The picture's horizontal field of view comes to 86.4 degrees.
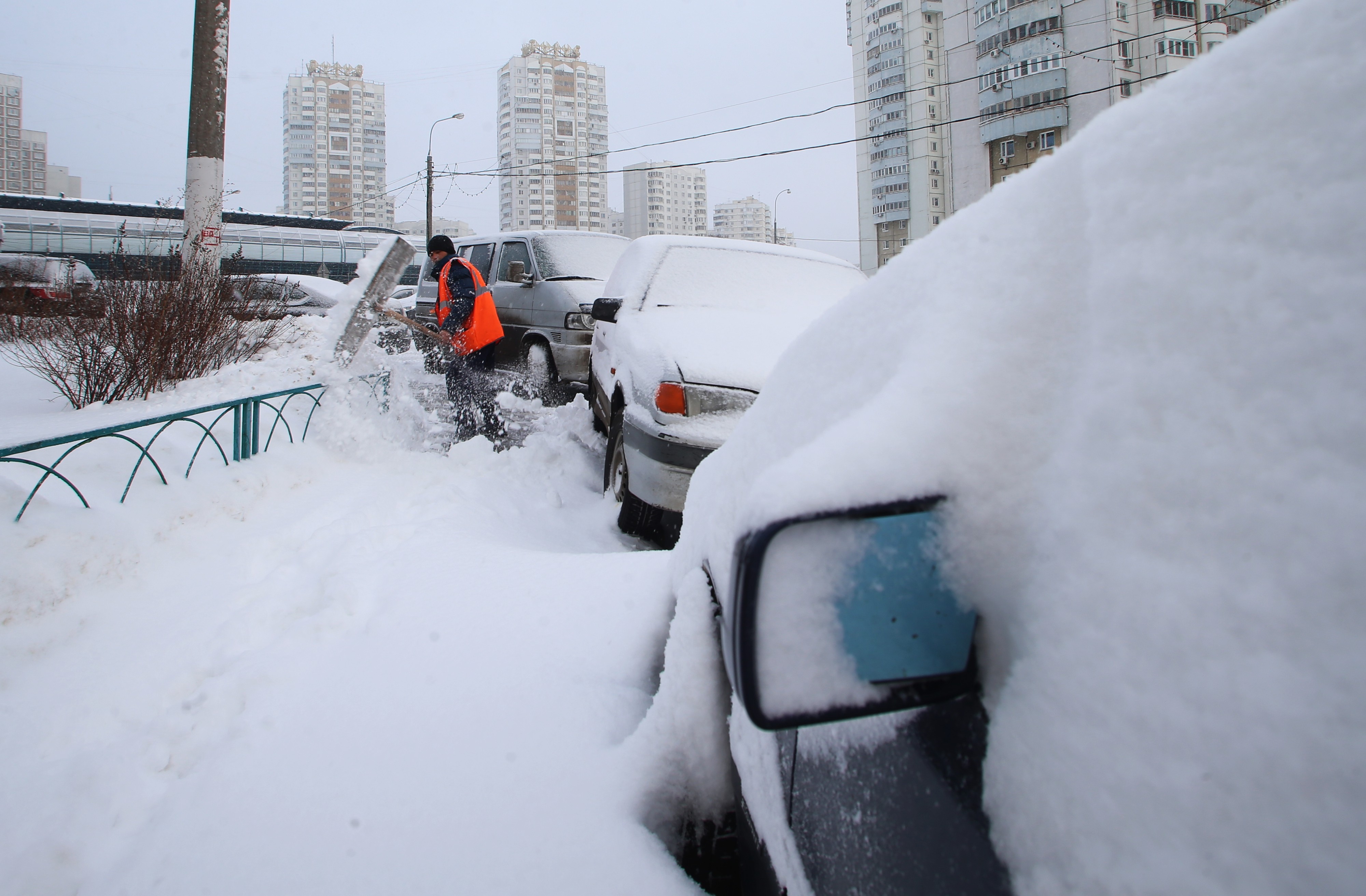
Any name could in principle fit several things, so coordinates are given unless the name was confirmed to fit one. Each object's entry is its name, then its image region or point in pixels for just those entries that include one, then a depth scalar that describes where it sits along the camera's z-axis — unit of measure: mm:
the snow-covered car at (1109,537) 453
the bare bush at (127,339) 5773
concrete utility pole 7344
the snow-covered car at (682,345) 3697
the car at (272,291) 7523
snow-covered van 6887
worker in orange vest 6172
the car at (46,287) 6145
